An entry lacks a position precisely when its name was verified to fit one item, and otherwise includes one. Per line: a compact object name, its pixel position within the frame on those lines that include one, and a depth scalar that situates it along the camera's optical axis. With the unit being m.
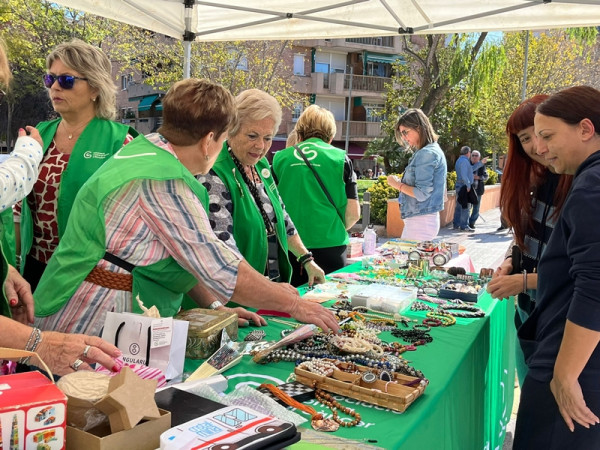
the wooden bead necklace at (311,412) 1.40
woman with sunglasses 2.74
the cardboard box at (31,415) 0.88
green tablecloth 1.47
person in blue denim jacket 4.75
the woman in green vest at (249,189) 2.66
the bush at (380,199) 11.57
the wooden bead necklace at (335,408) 1.44
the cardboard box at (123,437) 0.97
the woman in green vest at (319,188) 4.00
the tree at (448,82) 14.71
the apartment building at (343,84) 31.25
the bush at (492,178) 19.48
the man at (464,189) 12.16
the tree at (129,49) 15.45
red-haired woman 2.42
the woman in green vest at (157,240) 1.78
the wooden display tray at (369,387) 1.54
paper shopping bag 1.53
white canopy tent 4.46
